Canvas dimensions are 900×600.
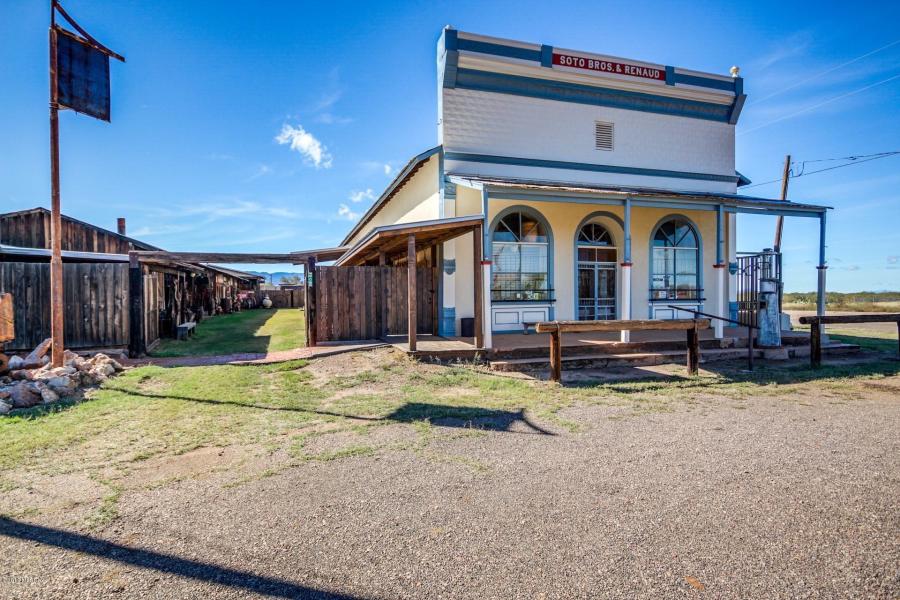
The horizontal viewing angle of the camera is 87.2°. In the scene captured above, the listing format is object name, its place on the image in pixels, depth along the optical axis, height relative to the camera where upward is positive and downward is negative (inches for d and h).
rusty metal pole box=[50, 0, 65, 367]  321.1 +45.4
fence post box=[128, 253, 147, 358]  427.5 -12.2
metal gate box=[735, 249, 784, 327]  533.0 +22.0
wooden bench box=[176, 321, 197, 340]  560.7 -42.4
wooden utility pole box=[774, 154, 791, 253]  751.2 +176.7
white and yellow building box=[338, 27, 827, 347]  467.8 +128.9
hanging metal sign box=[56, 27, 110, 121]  326.3 +156.8
